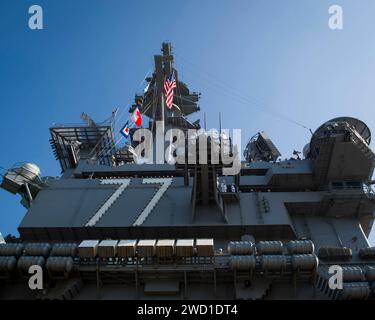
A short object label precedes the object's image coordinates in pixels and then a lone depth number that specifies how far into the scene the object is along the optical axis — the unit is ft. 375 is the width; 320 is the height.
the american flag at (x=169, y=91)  93.91
